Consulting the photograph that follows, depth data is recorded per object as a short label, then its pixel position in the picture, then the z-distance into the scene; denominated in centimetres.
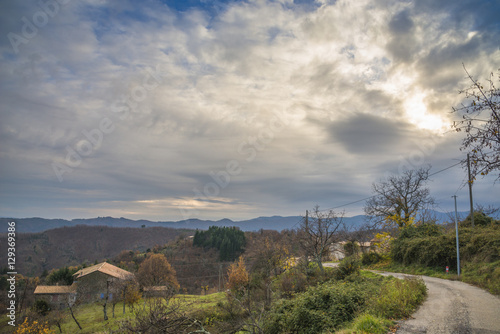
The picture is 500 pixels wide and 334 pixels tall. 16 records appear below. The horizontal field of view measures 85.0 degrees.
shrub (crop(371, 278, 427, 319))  982
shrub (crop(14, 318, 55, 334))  2249
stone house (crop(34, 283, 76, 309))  4194
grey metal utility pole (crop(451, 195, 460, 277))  1867
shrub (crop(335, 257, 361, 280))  2099
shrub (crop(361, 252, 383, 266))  3111
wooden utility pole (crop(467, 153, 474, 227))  2414
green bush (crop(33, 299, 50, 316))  3710
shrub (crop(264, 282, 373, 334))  1191
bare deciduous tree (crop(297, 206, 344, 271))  2581
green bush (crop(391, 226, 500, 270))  1770
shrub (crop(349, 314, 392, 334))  817
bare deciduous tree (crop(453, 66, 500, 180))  659
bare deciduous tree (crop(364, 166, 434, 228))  3175
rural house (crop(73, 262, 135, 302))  4159
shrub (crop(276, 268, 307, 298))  2330
